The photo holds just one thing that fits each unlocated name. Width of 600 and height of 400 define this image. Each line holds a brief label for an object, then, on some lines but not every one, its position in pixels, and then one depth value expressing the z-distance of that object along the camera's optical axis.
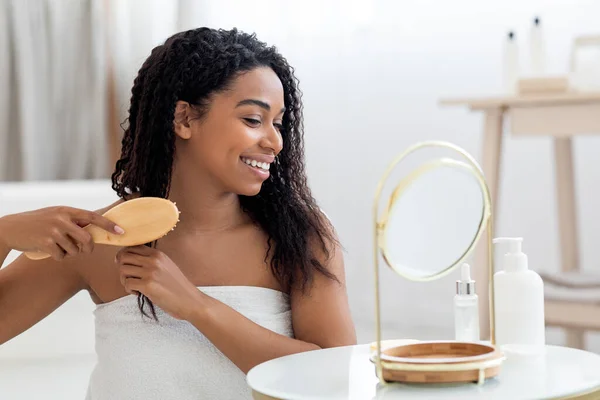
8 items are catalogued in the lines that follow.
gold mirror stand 1.71
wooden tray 1.72
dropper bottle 1.89
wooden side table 3.41
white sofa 2.77
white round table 1.70
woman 2.19
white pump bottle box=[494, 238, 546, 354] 1.89
